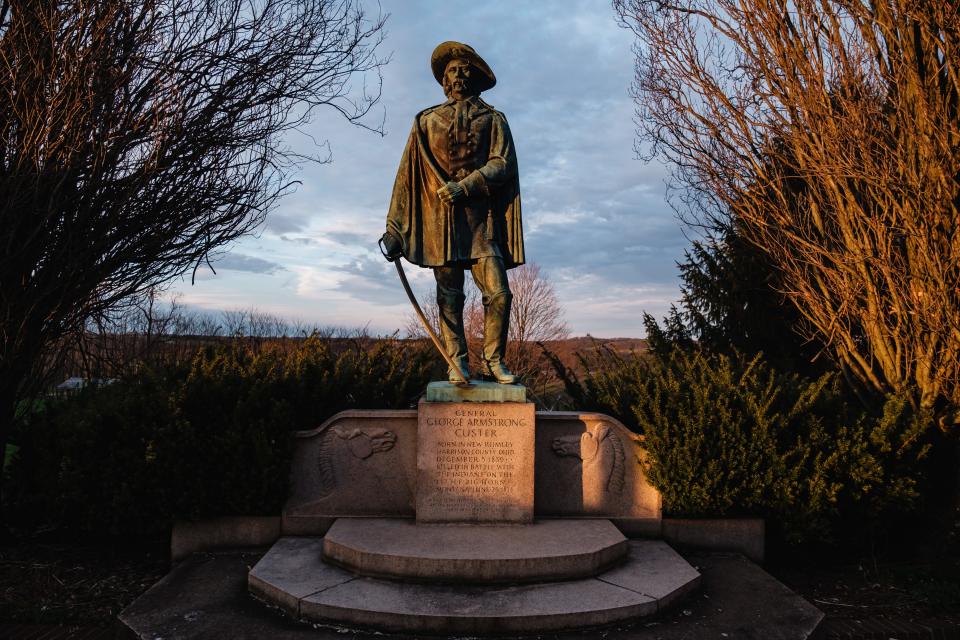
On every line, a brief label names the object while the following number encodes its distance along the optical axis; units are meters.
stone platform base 3.56
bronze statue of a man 5.06
